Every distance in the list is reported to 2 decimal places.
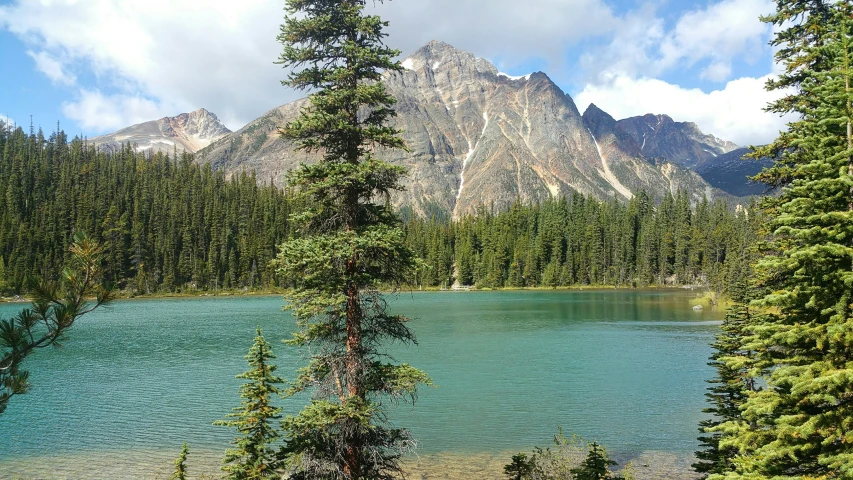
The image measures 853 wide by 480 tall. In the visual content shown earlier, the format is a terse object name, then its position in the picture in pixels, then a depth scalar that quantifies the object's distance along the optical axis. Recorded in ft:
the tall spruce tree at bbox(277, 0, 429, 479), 41.75
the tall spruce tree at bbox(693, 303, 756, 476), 48.85
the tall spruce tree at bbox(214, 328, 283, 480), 42.68
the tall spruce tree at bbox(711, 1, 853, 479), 27.07
